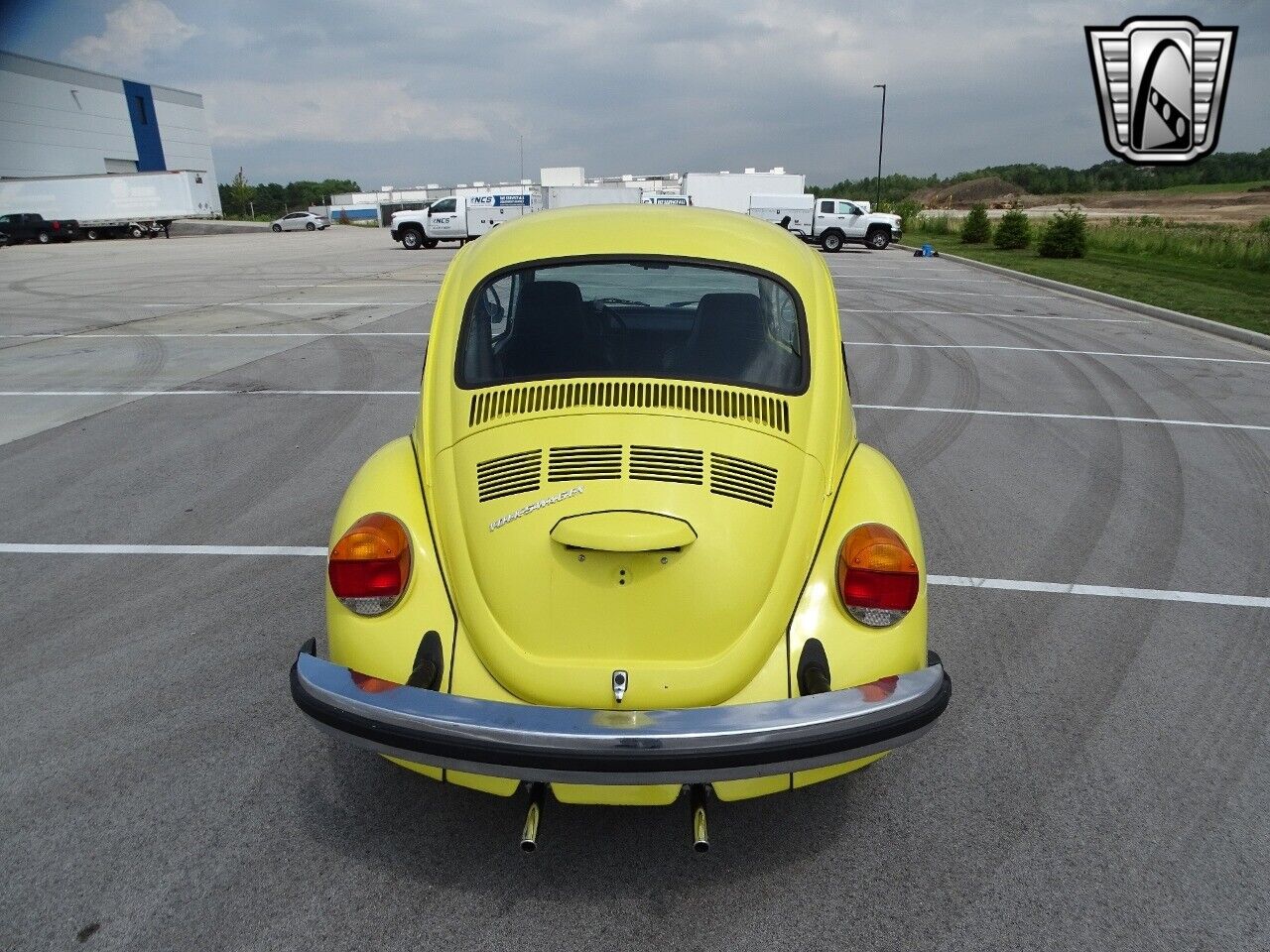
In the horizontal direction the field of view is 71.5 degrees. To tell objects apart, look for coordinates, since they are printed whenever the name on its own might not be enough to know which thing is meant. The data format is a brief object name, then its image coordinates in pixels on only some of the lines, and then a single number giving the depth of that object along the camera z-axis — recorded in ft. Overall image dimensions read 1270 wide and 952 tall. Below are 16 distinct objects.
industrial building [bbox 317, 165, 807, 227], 150.61
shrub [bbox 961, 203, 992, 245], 113.60
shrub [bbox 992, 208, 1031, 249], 99.50
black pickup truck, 144.56
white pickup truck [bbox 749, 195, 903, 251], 117.29
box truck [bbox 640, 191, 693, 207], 147.97
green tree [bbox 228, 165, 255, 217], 307.58
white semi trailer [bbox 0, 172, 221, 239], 149.28
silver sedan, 211.00
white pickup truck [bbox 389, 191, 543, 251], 117.39
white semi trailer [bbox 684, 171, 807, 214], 149.69
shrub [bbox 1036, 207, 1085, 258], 86.02
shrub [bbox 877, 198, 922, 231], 154.81
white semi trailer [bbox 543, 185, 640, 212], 137.39
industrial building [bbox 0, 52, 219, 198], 190.90
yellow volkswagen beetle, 7.59
